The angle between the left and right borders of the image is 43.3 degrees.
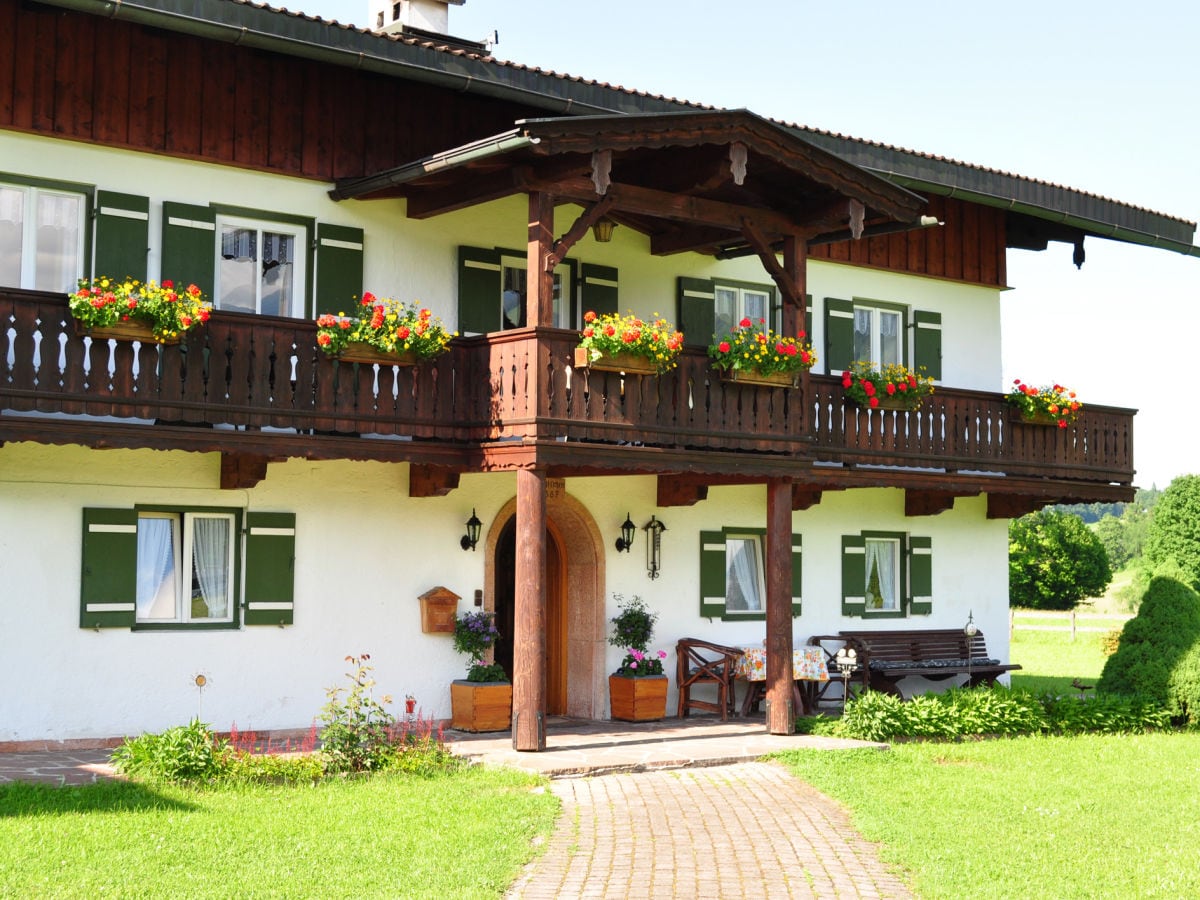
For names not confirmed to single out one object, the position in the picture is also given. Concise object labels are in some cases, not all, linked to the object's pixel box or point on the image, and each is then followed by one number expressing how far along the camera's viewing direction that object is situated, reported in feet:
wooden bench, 59.41
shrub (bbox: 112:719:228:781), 37.93
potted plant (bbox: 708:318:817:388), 48.70
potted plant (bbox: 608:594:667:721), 53.52
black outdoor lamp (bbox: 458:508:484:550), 51.42
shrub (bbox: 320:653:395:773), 39.86
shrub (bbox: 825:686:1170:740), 50.31
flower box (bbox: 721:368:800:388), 48.91
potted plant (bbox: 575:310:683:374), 44.86
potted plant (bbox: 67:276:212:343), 39.86
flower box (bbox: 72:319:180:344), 40.27
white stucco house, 43.29
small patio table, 54.44
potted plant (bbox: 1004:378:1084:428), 60.85
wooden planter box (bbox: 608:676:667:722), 53.42
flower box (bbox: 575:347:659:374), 45.01
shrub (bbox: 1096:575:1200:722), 56.95
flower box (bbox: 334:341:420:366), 44.24
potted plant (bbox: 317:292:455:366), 43.88
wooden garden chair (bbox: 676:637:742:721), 54.75
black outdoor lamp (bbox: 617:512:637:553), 55.62
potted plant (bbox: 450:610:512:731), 49.17
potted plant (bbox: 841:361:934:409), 55.72
